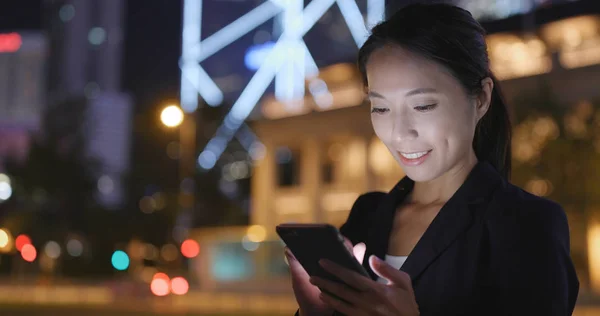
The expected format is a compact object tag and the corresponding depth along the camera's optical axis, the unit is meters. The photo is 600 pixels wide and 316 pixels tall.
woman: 2.02
